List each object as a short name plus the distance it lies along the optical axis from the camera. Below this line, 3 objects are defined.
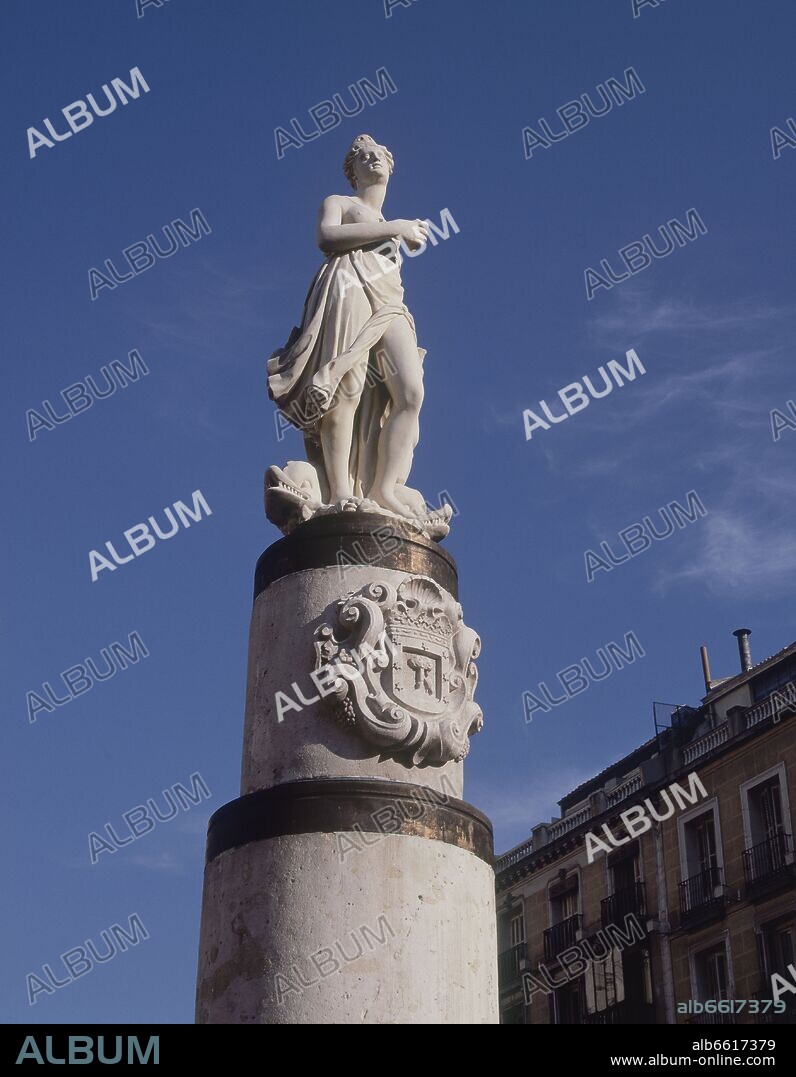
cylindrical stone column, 7.47
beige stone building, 36.19
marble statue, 9.73
